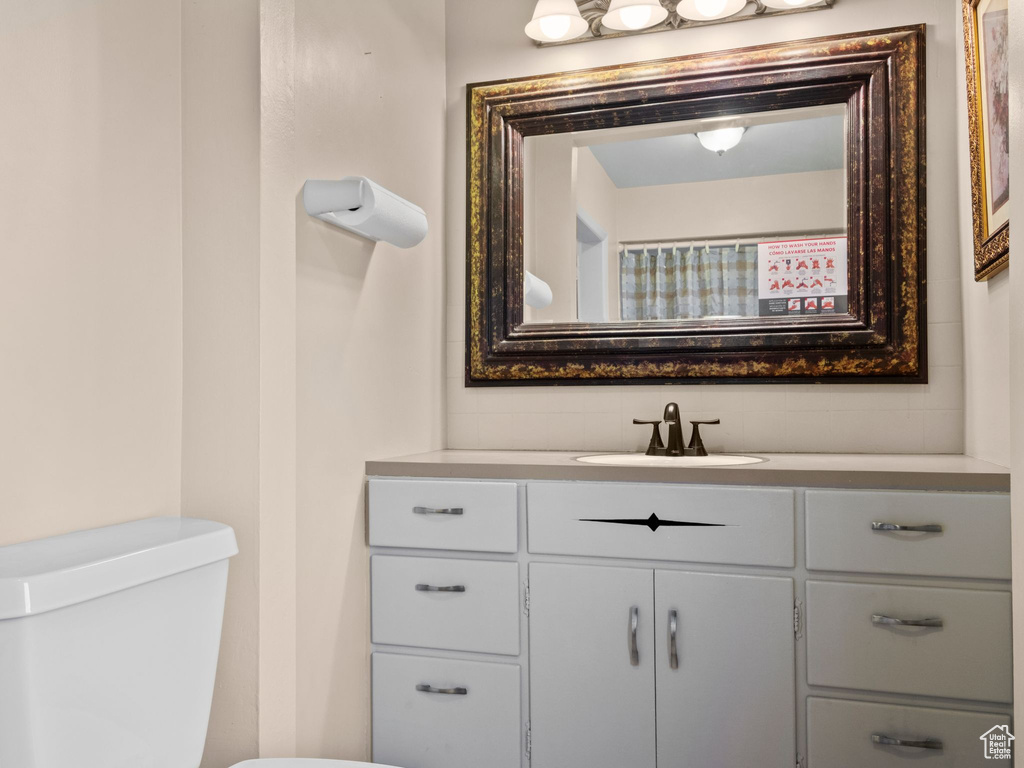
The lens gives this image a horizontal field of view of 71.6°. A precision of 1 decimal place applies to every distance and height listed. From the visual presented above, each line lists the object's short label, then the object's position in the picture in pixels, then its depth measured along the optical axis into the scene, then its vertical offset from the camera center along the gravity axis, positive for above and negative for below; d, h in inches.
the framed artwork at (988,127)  56.5 +22.0
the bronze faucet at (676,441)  73.9 -5.3
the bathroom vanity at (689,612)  54.1 -18.5
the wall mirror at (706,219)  73.2 +19.2
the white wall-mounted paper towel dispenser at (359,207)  55.3 +14.8
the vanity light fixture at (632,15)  76.7 +41.7
